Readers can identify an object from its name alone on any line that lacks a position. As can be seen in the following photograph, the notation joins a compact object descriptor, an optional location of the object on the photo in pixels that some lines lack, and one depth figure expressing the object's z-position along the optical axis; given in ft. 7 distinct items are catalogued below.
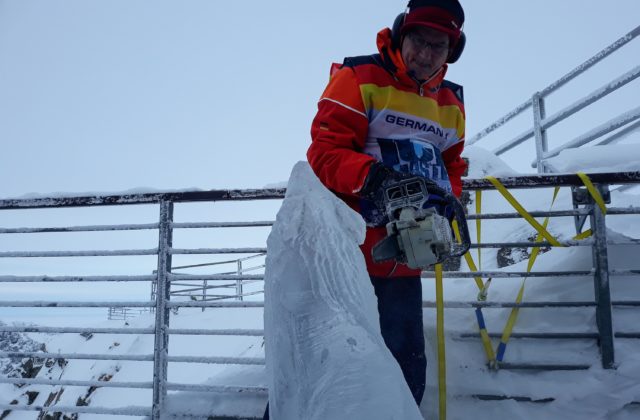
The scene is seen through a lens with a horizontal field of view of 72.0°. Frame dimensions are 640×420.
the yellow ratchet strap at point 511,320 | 7.31
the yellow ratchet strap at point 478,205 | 8.21
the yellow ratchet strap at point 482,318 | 7.35
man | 5.33
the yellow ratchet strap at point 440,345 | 6.77
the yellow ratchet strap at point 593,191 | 7.36
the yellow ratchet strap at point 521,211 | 7.48
